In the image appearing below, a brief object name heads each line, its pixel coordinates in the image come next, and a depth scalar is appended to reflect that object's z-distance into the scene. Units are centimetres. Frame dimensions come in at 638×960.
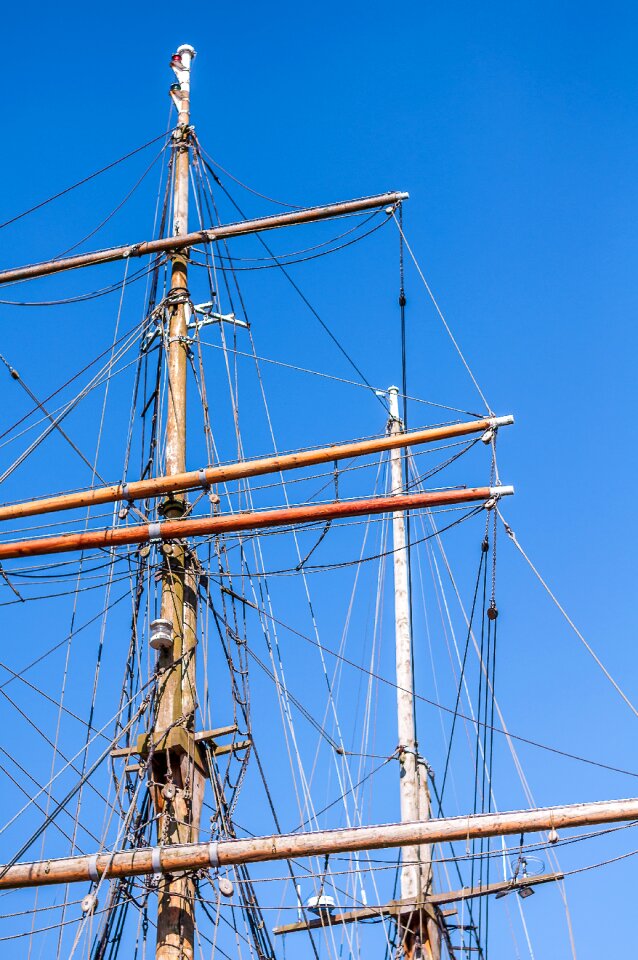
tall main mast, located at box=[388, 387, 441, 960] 2308
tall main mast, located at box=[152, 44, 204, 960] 1994
